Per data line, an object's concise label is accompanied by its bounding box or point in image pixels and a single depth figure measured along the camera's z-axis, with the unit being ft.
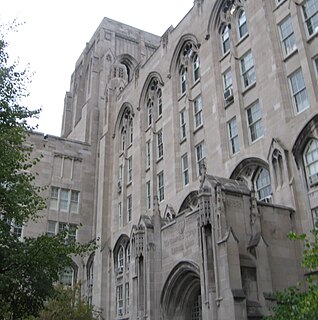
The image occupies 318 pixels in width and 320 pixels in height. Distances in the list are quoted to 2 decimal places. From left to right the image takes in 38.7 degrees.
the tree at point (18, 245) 50.83
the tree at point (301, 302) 36.86
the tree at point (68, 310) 87.92
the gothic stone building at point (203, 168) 59.06
